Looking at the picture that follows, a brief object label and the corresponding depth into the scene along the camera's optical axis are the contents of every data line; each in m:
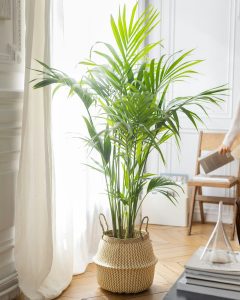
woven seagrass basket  3.02
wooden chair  4.31
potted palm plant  2.88
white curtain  2.88
